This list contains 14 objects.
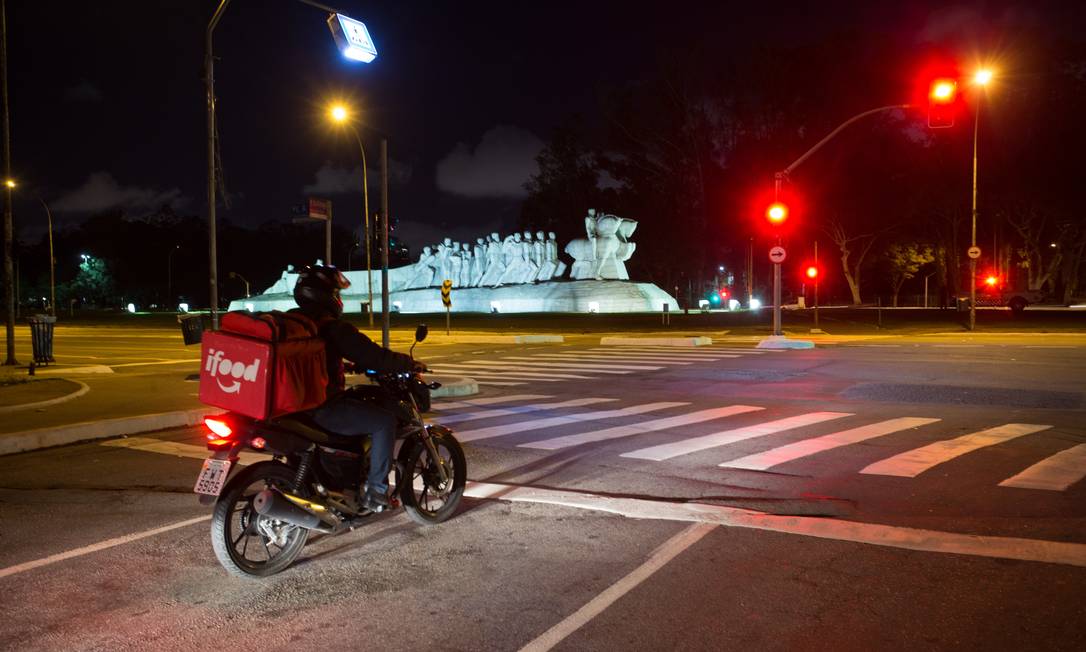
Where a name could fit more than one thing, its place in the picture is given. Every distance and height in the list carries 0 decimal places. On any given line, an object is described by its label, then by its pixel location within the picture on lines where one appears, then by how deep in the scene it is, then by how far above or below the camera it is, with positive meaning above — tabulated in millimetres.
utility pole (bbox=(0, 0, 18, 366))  17406 +1515
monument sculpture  51656 +1972
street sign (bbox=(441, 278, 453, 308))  34788 +557
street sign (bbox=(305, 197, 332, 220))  18369 +2154
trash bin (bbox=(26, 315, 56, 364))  19219 -690
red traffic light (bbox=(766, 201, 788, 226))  24406 +2619
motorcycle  4777 -1052
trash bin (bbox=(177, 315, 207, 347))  15501 -414
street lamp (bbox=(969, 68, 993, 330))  32406 +471
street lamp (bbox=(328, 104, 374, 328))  18156 +4167
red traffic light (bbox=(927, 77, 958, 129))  18312 +4368
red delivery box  4684 -347
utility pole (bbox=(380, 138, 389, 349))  16752 +1452
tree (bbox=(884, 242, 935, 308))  68312 +3757
